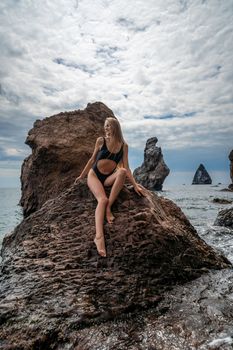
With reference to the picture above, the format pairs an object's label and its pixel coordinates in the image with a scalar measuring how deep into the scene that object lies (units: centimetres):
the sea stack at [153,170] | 6856
